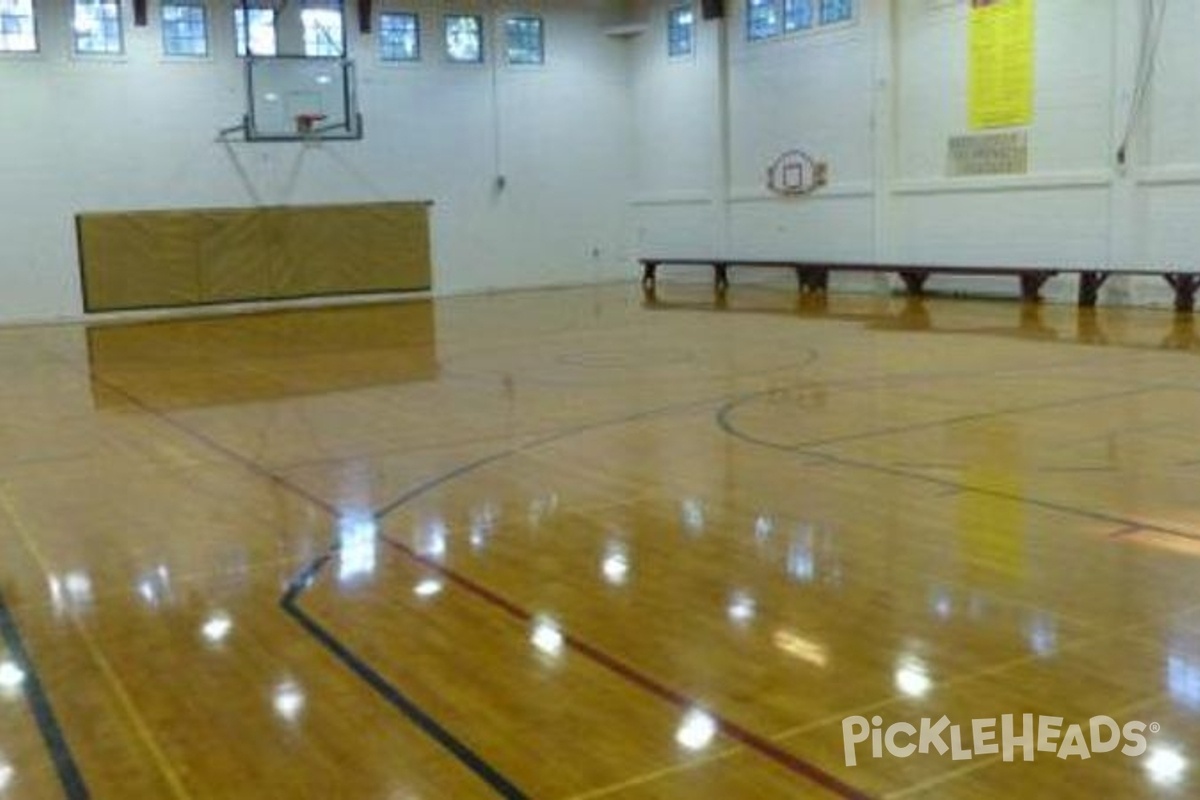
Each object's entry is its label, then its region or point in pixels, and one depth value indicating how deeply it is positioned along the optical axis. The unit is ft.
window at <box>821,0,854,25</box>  61.52
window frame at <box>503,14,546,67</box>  73.21
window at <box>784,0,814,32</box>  64.28
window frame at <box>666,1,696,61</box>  72.74
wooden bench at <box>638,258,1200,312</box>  47.19
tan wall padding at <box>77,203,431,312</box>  63.10
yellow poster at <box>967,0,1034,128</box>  53.01
